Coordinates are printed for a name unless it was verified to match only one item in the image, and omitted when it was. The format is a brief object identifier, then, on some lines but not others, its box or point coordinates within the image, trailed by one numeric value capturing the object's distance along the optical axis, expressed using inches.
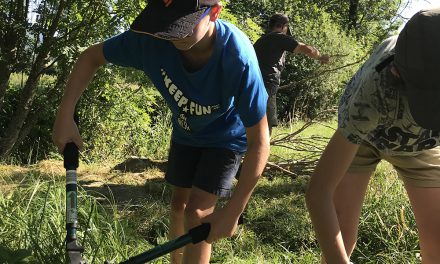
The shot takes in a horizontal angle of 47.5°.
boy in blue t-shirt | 78.0
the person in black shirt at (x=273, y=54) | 212.1
